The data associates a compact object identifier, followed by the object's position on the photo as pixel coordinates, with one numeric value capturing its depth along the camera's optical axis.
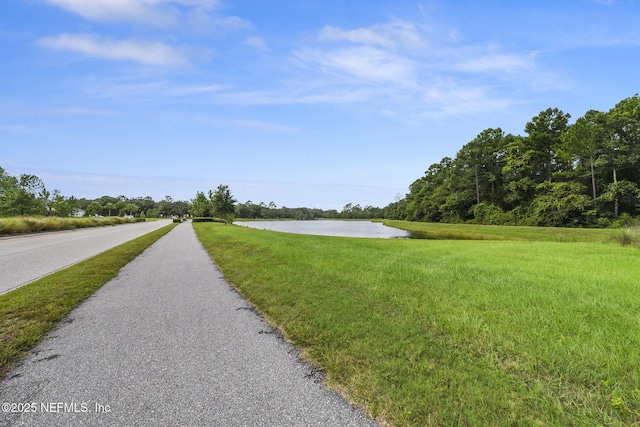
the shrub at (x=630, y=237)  11.73
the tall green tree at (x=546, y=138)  44.72
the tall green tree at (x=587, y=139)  35.03
